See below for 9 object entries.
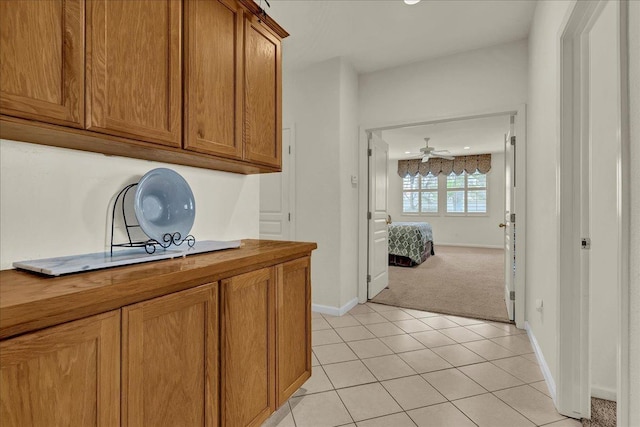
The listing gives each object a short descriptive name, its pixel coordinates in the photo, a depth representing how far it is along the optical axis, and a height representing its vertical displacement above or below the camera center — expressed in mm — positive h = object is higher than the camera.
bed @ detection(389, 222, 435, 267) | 5859 -602
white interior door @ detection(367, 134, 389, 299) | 3820 -55
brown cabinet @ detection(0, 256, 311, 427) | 727 -450
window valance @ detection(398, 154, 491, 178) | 8578 +1333
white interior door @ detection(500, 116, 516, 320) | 3076 -114
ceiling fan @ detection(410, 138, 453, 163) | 6972 +1400
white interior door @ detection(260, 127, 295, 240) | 3611 +147
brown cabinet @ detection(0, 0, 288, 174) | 903 +498
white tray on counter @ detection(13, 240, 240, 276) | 952 -166
